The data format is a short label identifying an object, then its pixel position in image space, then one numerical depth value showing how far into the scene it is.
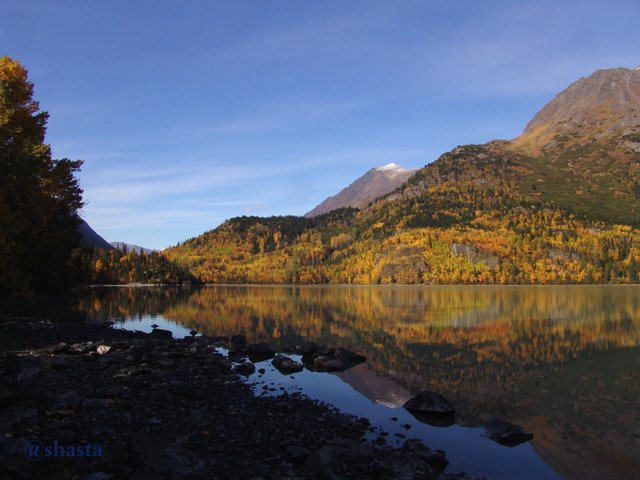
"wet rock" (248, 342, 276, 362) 43.88
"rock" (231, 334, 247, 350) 49.47
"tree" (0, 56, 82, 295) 43.25
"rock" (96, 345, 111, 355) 34.00
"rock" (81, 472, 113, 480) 11.75
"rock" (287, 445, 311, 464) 16.95
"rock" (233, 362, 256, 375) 35.50
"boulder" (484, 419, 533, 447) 22.05
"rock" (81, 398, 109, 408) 19.13
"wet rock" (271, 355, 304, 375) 37.41
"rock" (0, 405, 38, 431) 14.30
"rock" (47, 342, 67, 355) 31.67
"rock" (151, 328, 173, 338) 52.47
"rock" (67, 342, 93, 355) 32.63
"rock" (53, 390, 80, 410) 18.05
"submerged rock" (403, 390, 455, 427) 25.27
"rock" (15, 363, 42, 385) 20.49
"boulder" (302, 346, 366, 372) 38.75
